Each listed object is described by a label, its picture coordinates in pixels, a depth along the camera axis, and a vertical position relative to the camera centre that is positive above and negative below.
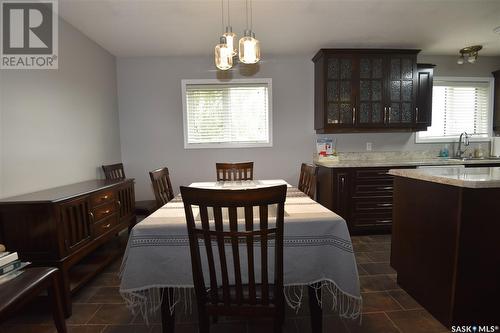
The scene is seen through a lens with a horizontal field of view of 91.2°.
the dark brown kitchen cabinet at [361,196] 3.00 -0.61
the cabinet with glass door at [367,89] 3.14 +0.75
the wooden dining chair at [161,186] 1.92 -0.31
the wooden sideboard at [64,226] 1.60 -0.53
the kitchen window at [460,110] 3.63 +0.53
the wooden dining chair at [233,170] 2.72 -0.24
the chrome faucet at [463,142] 3.56 +0.05
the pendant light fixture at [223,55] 1.67 +0.65
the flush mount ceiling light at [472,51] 3.13 +1.23
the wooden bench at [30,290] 1.10 -0.67
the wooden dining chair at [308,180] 2.03 -0.29
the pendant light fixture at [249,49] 1.63 +0.67
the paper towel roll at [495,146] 3.60 -0.01
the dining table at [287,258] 1.21 -0.55
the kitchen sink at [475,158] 3.31 -0.18
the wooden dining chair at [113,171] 2.90 -0.26
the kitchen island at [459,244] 1.38 -0.59
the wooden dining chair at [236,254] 0.98 -0.45
